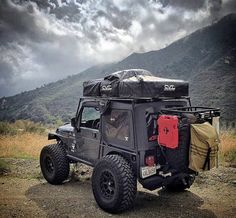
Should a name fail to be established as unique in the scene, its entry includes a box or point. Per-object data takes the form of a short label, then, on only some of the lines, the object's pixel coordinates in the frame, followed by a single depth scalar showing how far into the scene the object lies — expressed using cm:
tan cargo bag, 366
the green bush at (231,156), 668
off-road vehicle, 378
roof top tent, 412
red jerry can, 365
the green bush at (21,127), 1412
